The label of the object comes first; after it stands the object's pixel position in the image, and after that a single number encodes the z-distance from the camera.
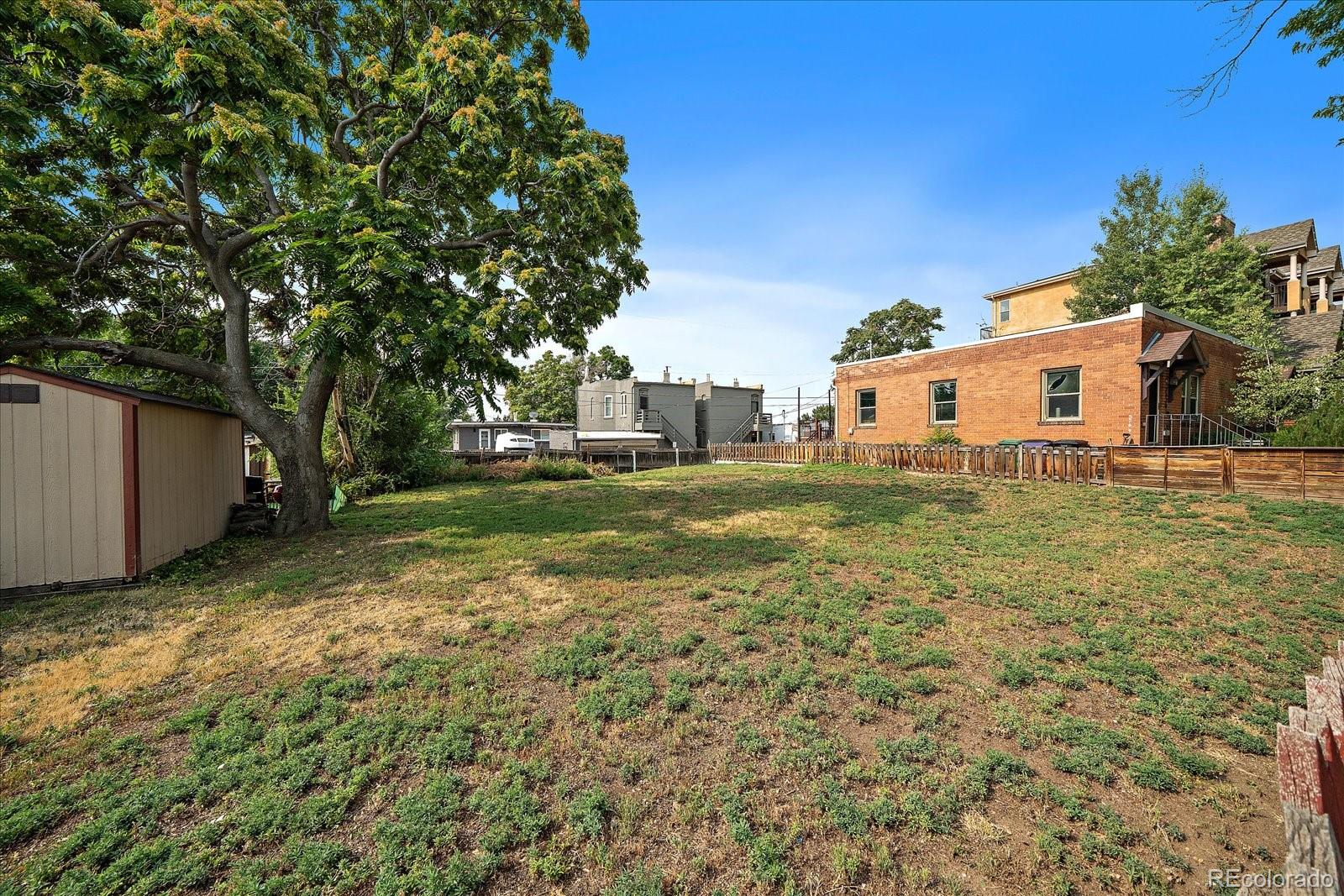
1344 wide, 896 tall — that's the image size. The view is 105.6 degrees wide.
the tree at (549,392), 50.12
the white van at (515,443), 30.83
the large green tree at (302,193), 6.41
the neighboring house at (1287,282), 26.28
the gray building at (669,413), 34.00
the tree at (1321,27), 5.85
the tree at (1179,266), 21.03
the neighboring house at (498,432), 34.44
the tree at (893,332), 43.56
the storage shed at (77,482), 6.34
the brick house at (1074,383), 13.53
